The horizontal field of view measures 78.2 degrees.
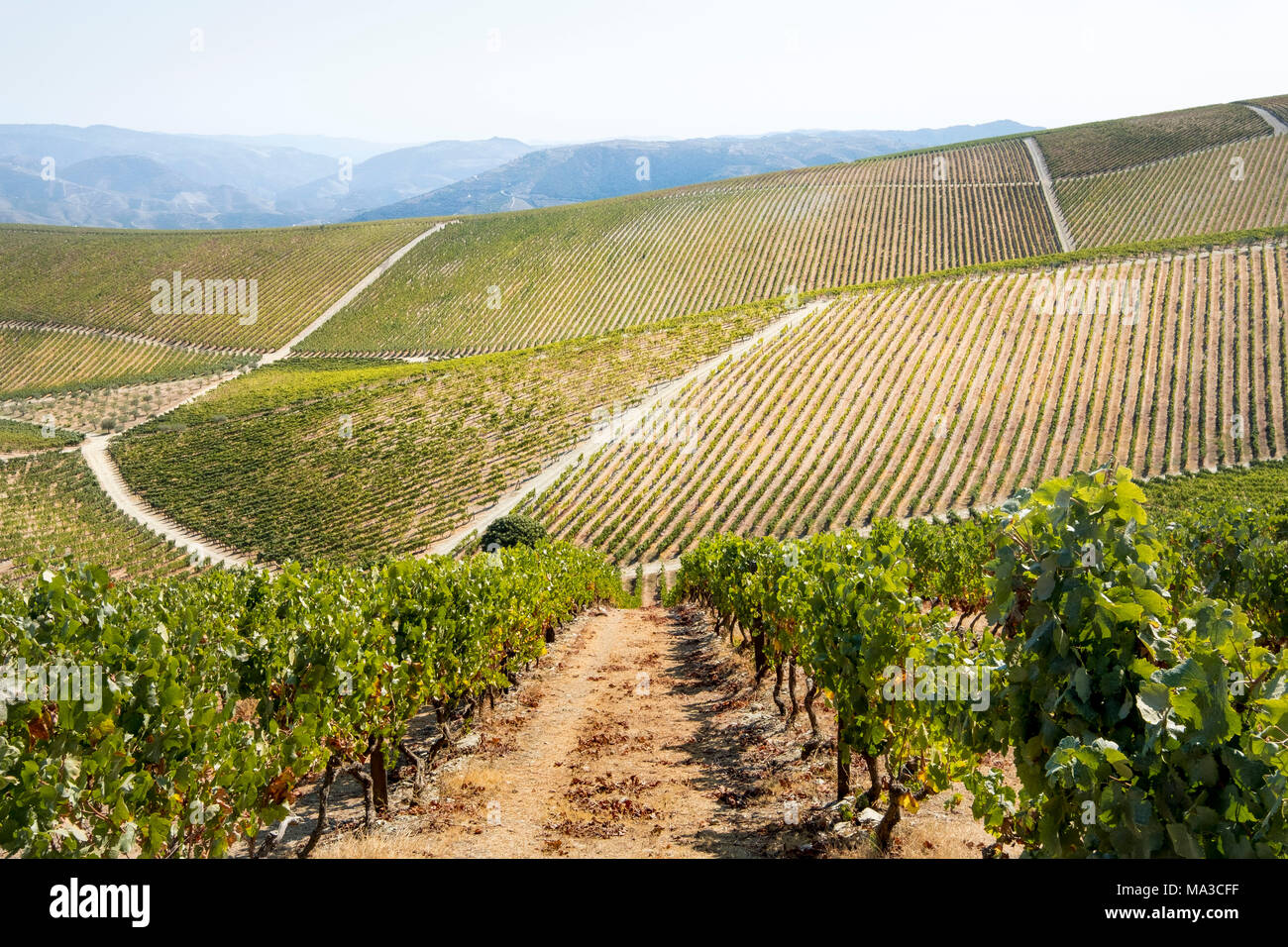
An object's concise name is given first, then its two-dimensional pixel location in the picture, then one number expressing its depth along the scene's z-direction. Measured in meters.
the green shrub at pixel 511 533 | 32.56
